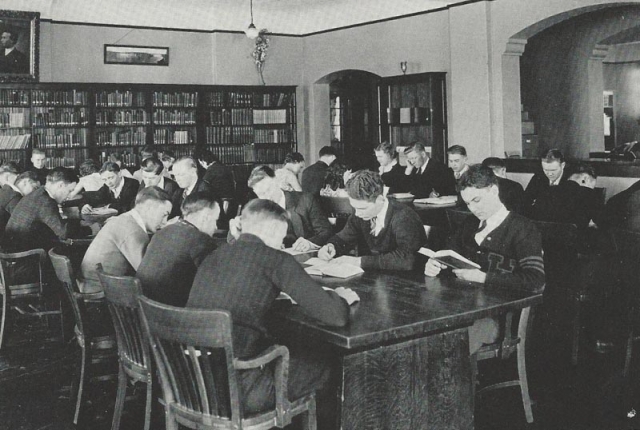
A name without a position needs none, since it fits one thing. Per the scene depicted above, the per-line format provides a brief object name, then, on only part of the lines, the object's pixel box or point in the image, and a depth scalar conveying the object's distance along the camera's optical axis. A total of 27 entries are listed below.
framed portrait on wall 9.21
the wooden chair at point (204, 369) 2.43
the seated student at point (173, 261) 3.43
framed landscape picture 10.32
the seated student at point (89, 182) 8.02
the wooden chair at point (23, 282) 5.02
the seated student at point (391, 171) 7.76
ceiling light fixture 9.41
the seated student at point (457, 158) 7.08
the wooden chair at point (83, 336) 3.49
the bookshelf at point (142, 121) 9.59
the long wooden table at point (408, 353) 2.70
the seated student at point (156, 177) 6.96
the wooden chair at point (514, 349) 3.36
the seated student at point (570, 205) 5.34
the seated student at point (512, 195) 5.80
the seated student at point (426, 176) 7.29
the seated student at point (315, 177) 8.30
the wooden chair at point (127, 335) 2.97
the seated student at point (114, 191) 7.46
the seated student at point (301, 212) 5.04
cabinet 9.38
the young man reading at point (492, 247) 3.28
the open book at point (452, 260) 3.38
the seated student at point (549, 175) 6.33
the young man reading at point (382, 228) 3.79
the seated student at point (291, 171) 6.72
